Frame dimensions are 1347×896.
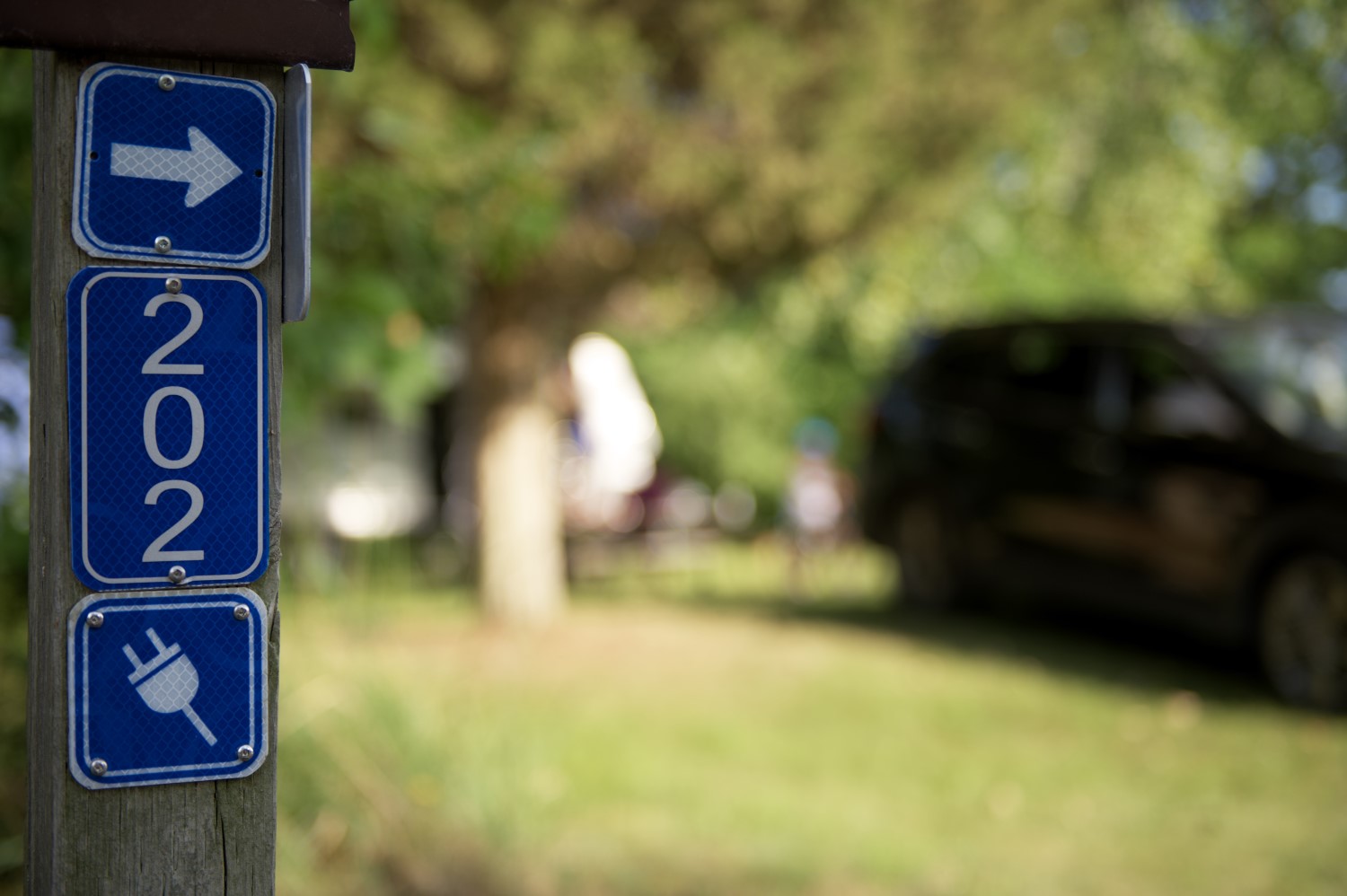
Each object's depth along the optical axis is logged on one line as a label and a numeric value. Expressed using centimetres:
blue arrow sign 169
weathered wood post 168
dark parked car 674
